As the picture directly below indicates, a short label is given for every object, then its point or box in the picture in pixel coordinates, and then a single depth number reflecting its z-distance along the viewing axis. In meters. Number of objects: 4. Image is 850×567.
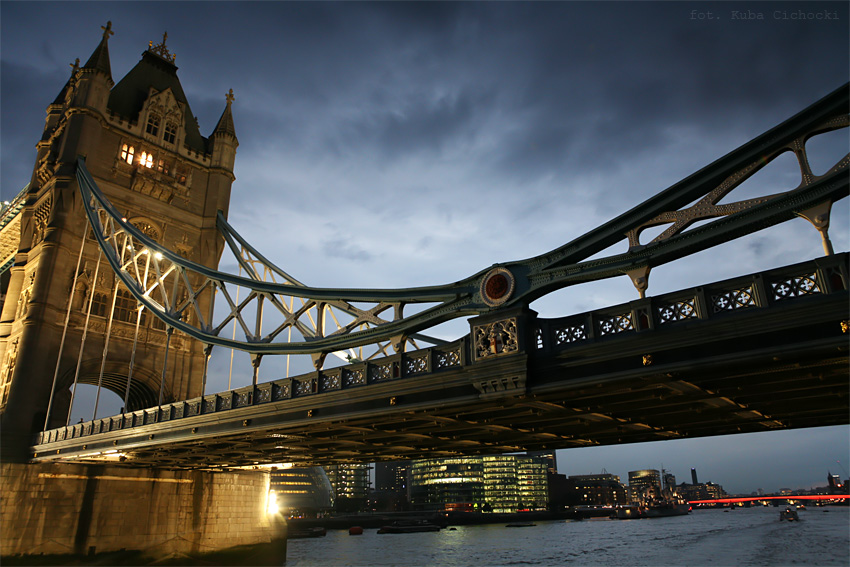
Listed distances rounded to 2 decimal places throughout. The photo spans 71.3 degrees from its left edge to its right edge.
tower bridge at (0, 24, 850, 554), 12.38
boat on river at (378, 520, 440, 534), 95.38
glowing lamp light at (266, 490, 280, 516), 41.89
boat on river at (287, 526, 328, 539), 83.76
